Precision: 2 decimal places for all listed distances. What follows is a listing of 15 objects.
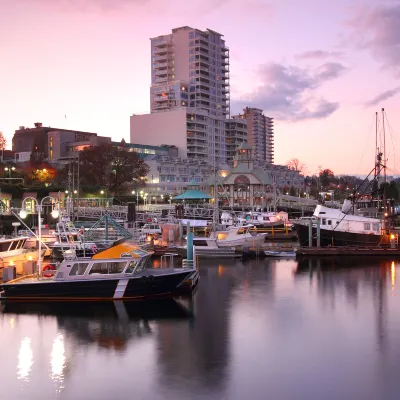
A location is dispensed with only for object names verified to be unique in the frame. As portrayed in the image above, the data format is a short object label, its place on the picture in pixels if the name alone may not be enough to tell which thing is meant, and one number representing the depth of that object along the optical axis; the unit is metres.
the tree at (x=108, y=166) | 93.94
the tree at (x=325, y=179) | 177.25
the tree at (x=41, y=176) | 93.12
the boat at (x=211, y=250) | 48.81
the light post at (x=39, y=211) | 27.42
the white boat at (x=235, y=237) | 51.06
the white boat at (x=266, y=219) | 72.88
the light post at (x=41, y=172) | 93.44
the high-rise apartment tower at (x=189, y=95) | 140.38
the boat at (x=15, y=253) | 33.91
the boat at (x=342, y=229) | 52.50
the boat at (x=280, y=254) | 49.78
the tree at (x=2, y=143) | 122.09
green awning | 81.77
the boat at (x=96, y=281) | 28.14
